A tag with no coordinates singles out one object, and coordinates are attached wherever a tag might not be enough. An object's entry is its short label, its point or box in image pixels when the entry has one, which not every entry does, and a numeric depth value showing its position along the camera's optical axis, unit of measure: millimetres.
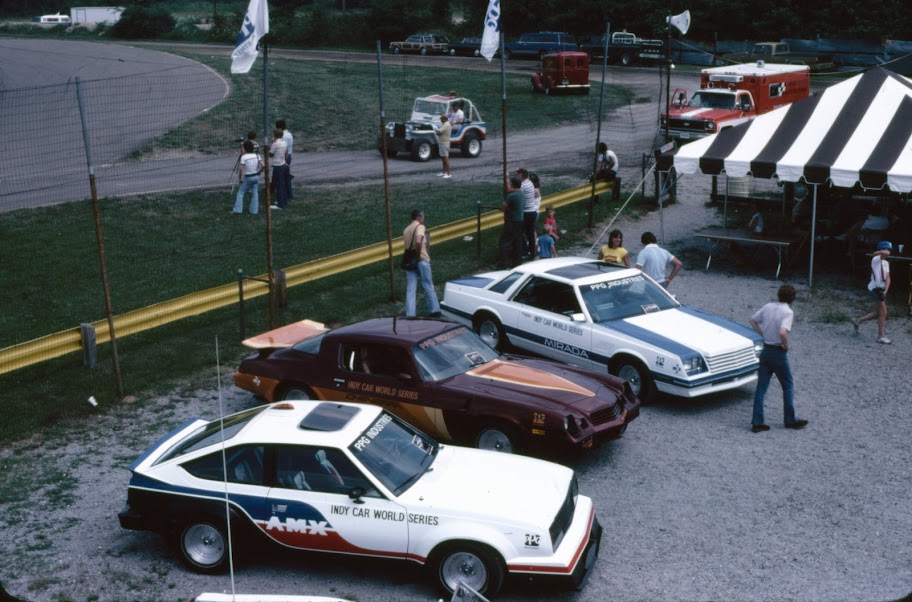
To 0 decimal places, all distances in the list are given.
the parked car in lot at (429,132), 27234
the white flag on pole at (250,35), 12266
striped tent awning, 15914
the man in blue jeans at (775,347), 10438
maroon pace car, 9461
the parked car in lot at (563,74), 40062
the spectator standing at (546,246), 16328
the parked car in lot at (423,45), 56750
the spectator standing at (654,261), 13891
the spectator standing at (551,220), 16719
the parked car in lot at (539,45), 53562
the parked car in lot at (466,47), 55500
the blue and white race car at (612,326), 11273
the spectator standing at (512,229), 16547
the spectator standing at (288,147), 20797
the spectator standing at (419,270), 14109
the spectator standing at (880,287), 13695
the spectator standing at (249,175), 19953
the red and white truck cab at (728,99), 28812
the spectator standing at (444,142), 25141
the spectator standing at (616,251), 14039
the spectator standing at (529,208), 16984
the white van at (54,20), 77250
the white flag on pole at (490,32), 17703
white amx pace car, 7316
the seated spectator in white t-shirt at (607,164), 22812
